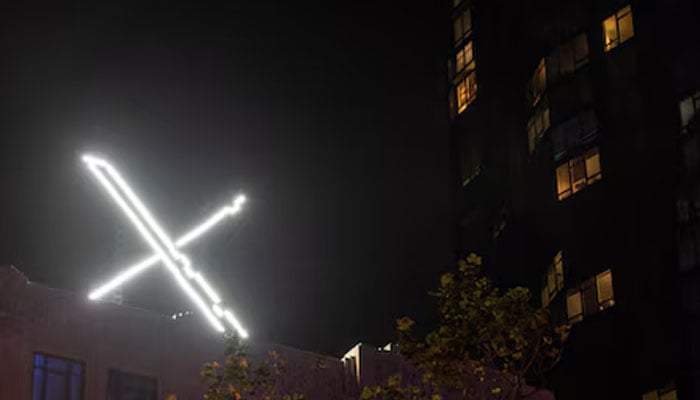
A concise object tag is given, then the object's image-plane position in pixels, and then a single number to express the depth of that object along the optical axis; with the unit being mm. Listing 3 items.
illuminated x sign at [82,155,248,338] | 36531
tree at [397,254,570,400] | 27609
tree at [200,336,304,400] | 27047
